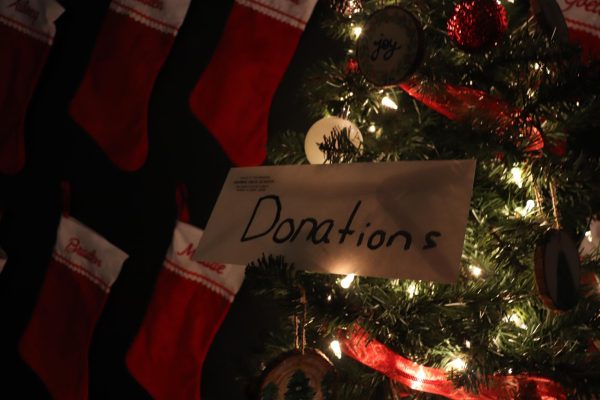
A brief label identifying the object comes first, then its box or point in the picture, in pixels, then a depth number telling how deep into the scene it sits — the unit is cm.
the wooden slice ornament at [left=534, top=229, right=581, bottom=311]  67
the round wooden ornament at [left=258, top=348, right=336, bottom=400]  74
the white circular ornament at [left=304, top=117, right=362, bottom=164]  98
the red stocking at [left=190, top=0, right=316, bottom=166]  183
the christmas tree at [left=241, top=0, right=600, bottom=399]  71
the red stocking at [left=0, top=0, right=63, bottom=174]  212
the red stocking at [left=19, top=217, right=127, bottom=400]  194
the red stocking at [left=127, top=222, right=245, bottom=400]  179
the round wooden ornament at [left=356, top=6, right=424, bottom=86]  79
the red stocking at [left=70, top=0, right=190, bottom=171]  196
